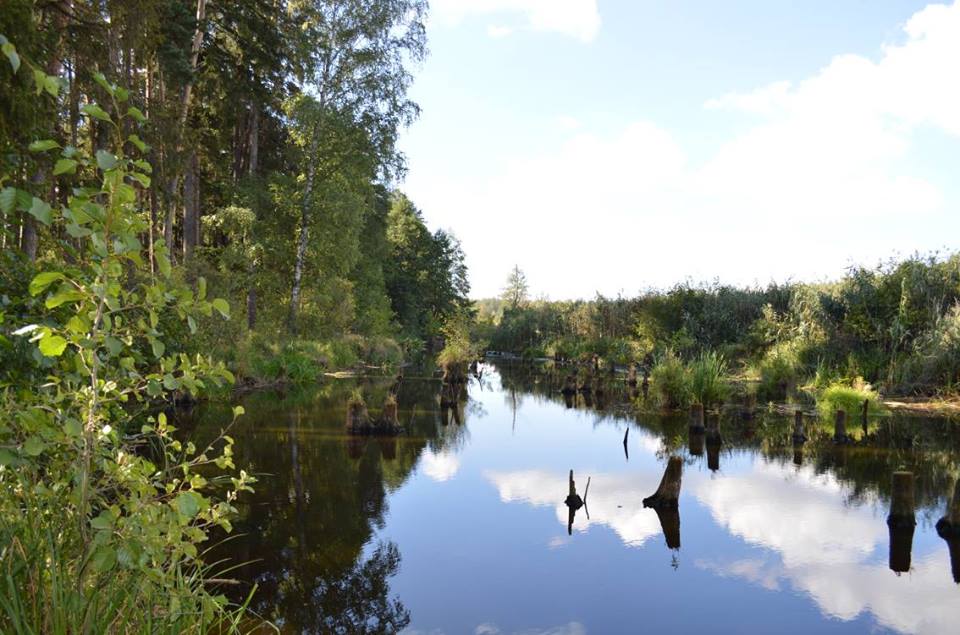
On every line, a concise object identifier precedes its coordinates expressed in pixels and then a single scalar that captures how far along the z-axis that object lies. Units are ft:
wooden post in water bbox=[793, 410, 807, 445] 43.42
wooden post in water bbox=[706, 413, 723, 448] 44.33
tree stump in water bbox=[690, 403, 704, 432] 47.39
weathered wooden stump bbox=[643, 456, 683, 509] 28.94
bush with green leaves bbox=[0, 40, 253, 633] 6.59
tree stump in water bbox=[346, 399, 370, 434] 44.62
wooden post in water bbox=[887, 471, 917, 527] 26.13
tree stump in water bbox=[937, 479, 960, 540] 25.59
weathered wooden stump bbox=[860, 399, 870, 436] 48.04
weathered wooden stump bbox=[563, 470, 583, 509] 30.12
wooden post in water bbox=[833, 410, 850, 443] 42.60
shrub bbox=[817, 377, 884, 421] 52.24
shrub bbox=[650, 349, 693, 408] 59.26
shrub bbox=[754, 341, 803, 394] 67.77
